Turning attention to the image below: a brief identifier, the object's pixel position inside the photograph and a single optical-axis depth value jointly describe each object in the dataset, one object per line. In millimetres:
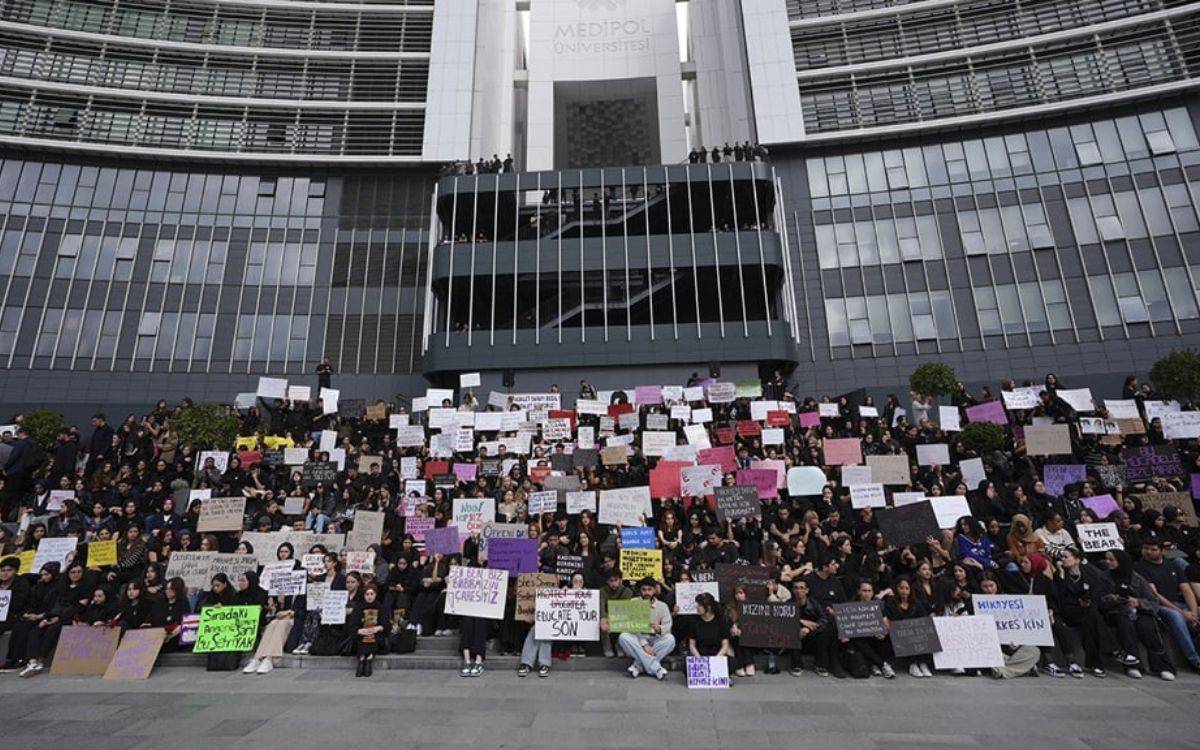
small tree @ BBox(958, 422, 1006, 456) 15742
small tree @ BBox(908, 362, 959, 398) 22062
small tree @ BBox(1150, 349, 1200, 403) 18281
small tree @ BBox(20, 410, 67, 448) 20016
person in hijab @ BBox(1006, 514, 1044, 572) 10070
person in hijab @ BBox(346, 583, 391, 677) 9469
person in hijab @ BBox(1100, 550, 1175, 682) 8523
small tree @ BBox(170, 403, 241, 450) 18125
